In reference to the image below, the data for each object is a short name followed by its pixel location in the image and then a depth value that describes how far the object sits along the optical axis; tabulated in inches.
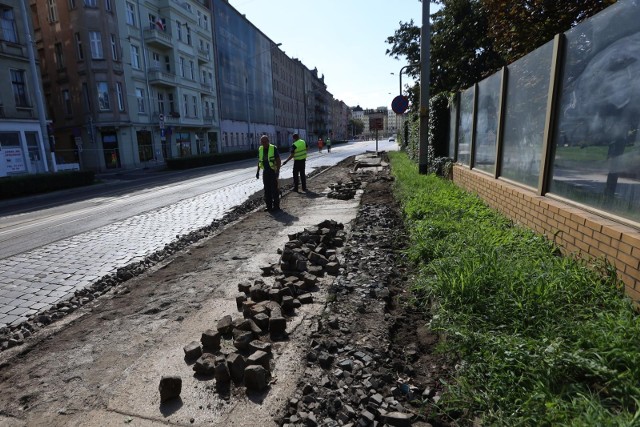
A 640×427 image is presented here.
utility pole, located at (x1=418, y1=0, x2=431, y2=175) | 436.8
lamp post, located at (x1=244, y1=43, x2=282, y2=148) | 1903.2
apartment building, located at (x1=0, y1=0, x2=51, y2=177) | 797.9
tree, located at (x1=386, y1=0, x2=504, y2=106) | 734.5
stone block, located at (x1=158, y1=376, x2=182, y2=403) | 97.6
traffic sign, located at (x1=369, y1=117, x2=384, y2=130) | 961.0
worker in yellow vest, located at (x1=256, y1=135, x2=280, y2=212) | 354.3
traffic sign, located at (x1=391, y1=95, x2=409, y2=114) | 544.4
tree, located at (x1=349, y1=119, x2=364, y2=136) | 6240.7
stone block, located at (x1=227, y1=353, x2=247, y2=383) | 103.8
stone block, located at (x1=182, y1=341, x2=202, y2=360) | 116.0
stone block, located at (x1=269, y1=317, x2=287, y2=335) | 128.3
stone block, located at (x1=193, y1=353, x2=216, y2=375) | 107.2
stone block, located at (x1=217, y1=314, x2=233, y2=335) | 126.6
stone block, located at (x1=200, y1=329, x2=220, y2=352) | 119.5
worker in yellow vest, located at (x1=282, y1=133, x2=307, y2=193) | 456.8
